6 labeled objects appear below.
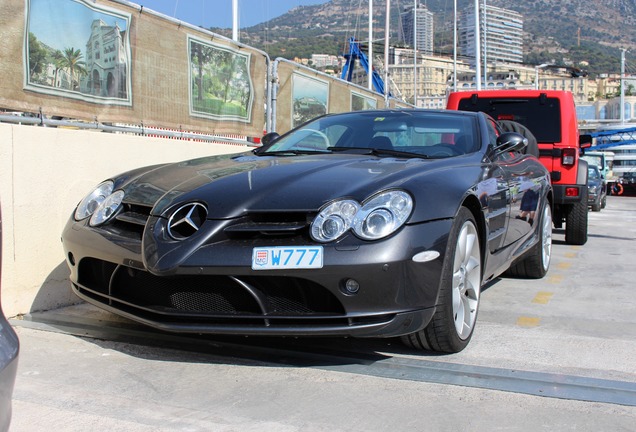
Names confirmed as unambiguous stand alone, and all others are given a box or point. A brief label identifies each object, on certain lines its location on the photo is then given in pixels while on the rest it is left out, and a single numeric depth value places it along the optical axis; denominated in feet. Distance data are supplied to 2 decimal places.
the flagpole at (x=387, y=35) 106.52
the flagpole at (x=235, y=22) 57.62
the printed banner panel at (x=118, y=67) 14.71
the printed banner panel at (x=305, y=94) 26.30
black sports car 9.96
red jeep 27.07
